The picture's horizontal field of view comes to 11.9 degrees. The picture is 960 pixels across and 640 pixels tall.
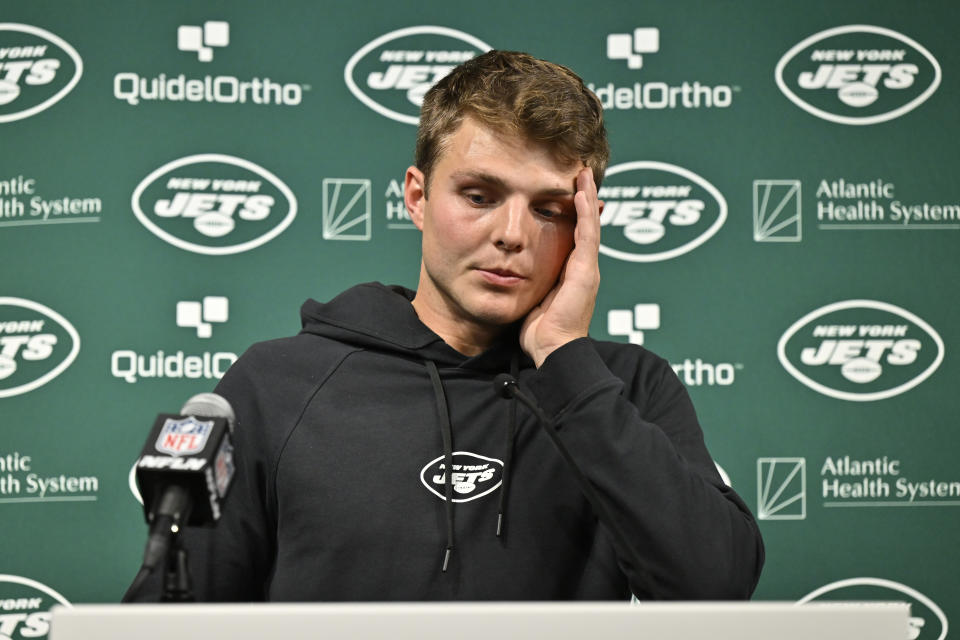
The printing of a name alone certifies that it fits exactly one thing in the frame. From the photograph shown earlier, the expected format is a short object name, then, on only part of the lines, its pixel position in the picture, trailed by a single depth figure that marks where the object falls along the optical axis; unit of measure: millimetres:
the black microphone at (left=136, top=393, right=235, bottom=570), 4395
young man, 4971
